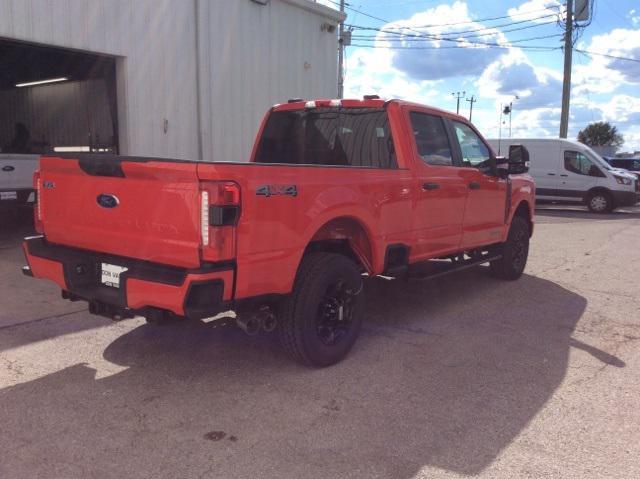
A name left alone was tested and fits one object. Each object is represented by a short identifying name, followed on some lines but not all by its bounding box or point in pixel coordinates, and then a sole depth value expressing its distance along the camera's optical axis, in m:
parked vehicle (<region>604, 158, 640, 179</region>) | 24.30
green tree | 94.12
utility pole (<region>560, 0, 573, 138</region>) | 24.19
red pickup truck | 3.31
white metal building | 8.69
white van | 17.17
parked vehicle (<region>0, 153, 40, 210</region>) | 9.04
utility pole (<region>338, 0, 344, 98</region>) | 22.28
